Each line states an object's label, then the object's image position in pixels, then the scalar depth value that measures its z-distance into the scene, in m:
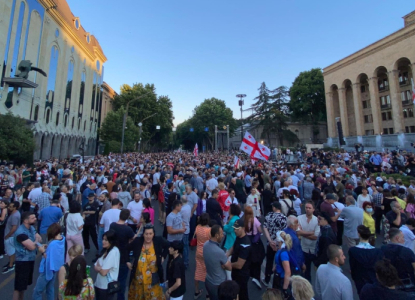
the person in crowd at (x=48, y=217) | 5.12
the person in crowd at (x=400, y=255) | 3.17
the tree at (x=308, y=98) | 48.28
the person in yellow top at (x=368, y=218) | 5.26
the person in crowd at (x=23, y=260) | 3.76
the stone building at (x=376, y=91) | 28.78
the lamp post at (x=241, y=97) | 27.78
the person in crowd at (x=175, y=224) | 4.72
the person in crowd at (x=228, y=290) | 2.34
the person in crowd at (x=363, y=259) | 3.20
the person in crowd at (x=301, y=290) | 2.31
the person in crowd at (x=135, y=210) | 5.55
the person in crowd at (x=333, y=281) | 2.72
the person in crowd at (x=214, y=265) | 3.27
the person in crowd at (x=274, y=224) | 4.20
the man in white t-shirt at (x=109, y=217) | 4.92
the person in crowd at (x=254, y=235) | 4.08
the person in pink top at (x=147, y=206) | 5.48
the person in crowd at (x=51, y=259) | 3.50
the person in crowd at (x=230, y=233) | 4.23
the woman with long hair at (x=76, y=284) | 2.73
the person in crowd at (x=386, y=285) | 2.36
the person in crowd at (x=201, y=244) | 4.05
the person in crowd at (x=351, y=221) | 5.04
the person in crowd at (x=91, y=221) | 6.07
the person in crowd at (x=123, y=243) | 3.90
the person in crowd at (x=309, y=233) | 4.35
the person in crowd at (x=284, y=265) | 3.29
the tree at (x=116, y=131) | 39.16
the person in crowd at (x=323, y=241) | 3.96
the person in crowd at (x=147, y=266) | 3.29
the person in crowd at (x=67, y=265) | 2.92
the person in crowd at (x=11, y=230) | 4.98
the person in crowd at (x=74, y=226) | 4.67
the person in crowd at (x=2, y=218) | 5.36
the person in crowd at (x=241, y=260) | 3.44
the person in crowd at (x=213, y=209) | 6.07
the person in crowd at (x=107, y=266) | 3.16
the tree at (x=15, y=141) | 16.80
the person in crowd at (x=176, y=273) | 3.12
